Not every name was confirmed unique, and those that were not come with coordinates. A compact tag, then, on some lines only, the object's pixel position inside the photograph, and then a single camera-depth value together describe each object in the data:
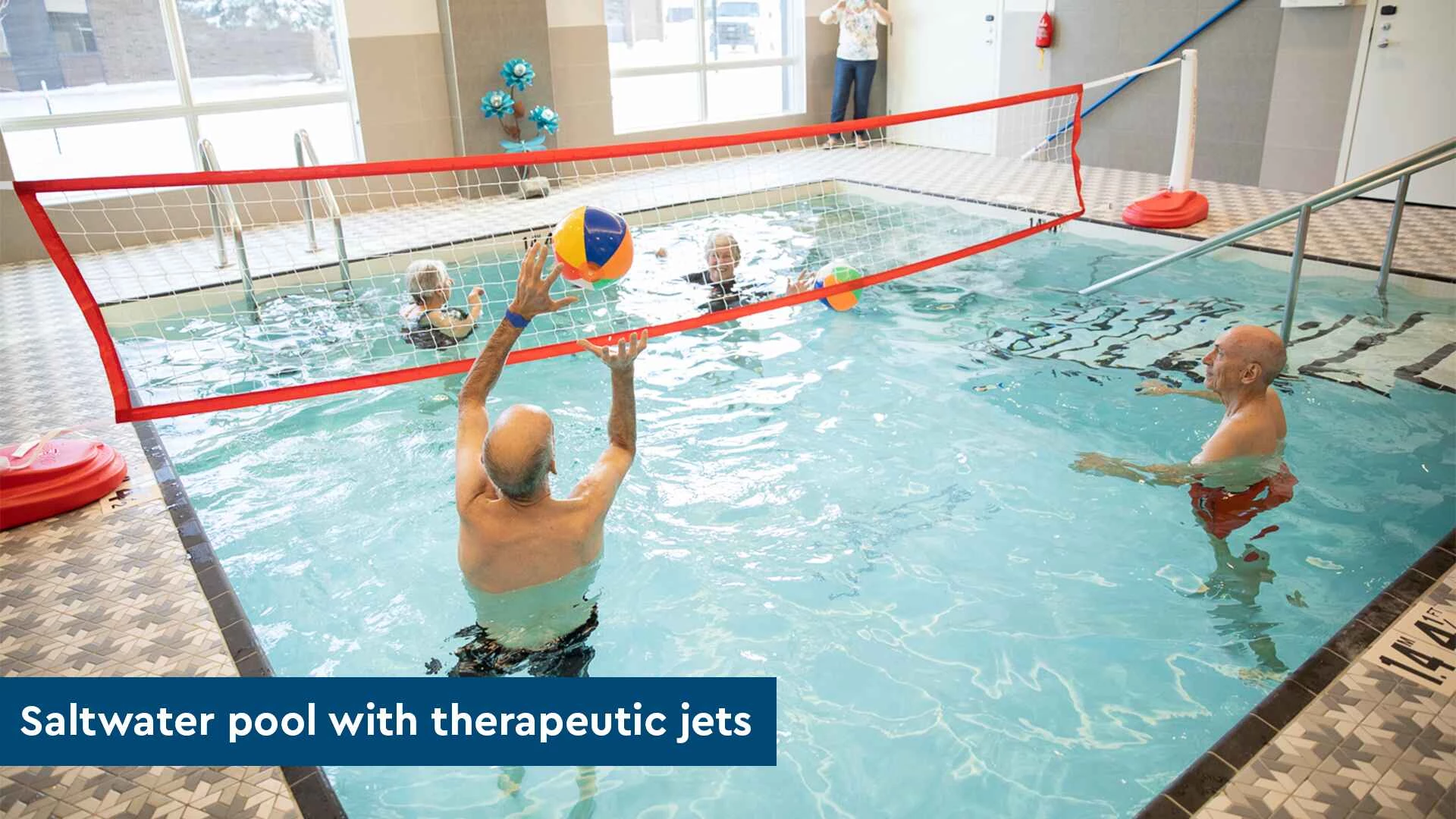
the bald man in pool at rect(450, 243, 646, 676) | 2.48
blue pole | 8.48
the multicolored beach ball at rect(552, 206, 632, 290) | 4.11
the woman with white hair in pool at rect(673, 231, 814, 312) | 5.82
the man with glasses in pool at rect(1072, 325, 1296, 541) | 3.46
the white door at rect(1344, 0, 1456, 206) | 7.25
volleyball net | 5.32
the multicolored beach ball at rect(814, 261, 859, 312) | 5.51
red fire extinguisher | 9.90
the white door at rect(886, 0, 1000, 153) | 10.84
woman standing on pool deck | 11.23
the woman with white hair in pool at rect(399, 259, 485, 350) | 5.06
